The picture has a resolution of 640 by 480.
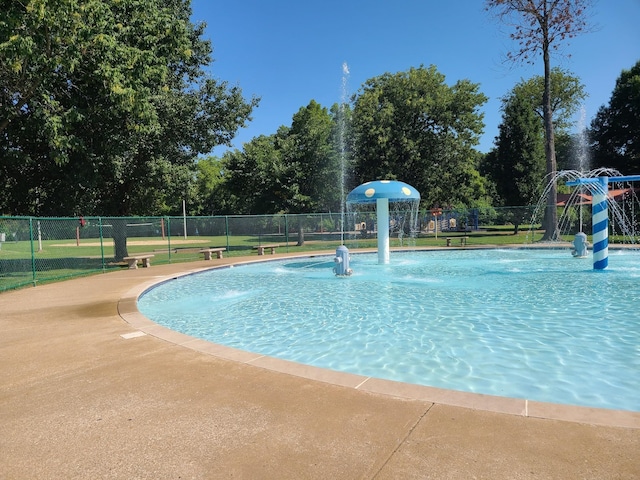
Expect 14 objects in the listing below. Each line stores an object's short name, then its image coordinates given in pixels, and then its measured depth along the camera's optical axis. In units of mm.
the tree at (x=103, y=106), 13336
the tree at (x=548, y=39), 26422
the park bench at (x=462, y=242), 26688
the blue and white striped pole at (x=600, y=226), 13859
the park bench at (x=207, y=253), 21030
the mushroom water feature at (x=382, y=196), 15914
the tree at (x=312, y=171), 31641
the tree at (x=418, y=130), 37625
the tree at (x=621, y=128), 35625
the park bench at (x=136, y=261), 17562
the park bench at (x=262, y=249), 23469
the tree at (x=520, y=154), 40844
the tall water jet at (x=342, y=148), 32562
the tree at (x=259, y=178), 31953
